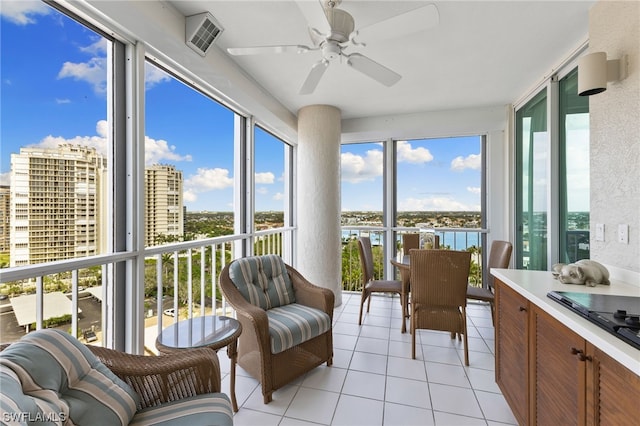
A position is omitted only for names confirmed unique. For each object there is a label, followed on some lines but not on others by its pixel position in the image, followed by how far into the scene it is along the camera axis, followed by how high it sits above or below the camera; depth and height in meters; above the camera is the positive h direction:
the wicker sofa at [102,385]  0.87 -0.67
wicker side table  1.58 -0.73
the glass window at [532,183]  2.85 +0.30
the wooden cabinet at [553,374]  0.91 -0.66
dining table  3.02 -0.80
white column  3.68 +0.19
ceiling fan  1.44 +1.00
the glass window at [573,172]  2.24 +0.33
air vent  1.91 +1.24
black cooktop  0.92 -0.39
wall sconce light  1.64 +0.82
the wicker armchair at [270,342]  1.91 -0.96
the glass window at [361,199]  4.52 +0.19
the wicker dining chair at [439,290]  2.44 -0.69
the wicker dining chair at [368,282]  3.28 -0.86
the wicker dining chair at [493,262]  2.89 -0.58
